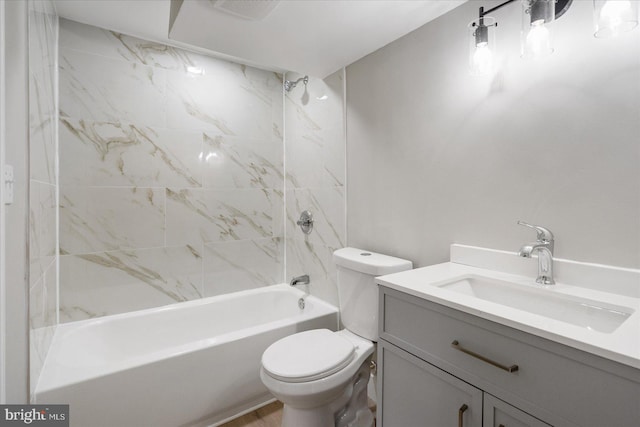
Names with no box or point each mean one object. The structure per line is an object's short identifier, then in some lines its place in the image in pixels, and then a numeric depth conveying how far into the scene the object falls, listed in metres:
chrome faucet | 1.09
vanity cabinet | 0.68
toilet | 1.36
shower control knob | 2.44
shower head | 2.47
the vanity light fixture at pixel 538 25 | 0.89
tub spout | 2.46
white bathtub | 1.42
